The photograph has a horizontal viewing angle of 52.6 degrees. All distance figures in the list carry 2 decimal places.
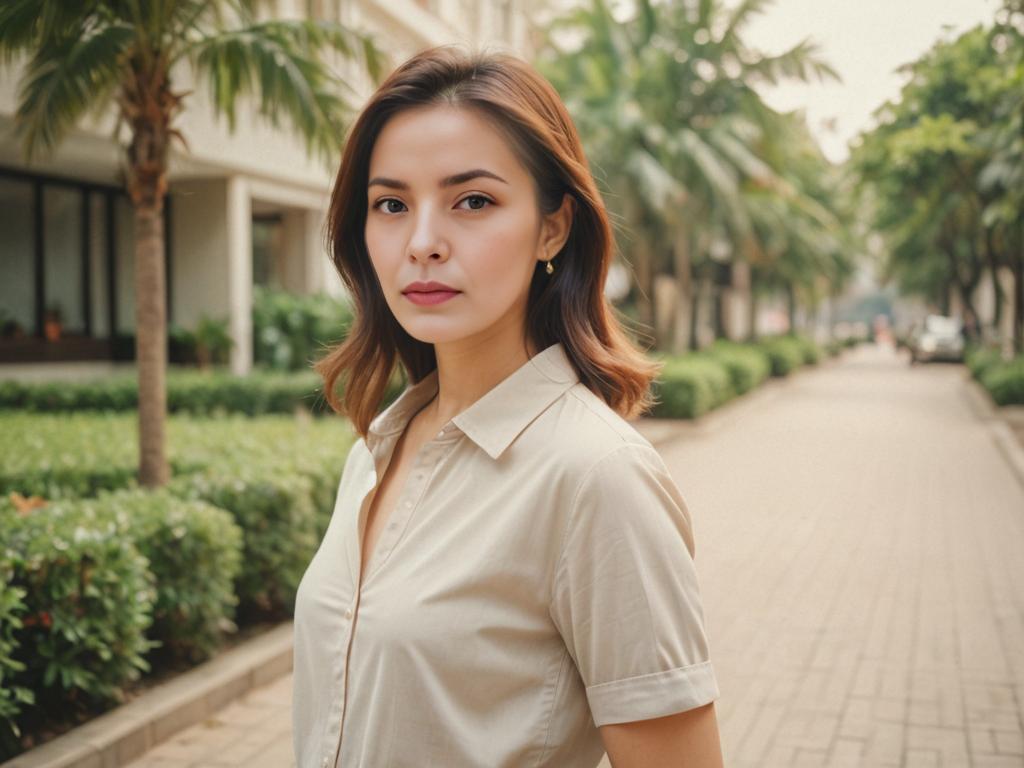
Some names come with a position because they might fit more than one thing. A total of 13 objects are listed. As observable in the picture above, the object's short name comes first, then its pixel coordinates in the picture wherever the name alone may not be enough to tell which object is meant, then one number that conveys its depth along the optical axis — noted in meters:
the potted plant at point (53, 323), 16.53
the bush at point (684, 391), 17.77
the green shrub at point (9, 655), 3.63
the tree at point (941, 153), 16.50
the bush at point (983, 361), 24.58
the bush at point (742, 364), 23.72
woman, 1.40
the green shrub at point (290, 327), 17.28
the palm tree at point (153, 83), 6.02
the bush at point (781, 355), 32.97
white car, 42.31
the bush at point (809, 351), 40.13
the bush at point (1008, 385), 19.17
